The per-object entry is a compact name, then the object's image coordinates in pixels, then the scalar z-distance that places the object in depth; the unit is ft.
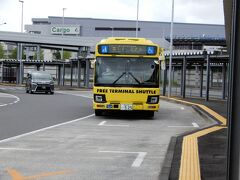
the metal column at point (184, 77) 109.50
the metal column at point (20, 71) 211.08
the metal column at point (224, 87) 107.14
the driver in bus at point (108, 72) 59.41
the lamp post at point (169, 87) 114.32
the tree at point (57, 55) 362.33
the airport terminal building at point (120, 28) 377.91
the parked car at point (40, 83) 136.56
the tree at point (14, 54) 354.84
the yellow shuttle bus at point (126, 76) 58.59
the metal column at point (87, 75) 176.14
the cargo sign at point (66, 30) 372.17
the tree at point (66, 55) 352.85
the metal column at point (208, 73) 98.17
